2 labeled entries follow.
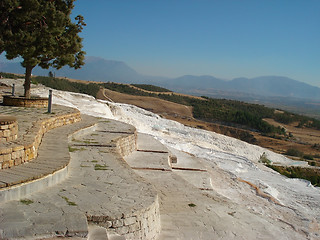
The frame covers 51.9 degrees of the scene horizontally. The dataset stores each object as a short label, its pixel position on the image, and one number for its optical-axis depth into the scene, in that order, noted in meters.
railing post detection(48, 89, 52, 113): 9.68
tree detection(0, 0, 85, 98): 9.27
